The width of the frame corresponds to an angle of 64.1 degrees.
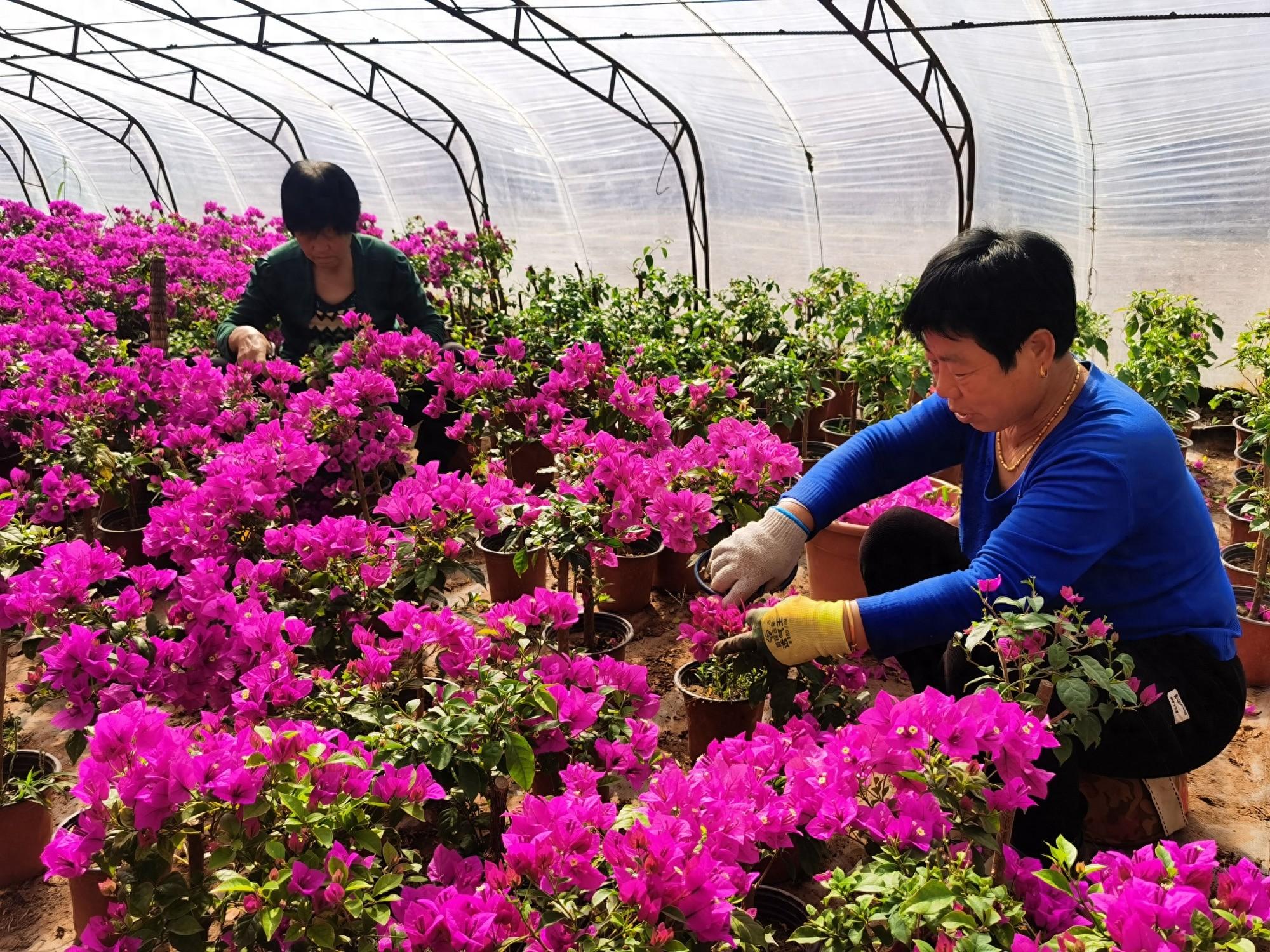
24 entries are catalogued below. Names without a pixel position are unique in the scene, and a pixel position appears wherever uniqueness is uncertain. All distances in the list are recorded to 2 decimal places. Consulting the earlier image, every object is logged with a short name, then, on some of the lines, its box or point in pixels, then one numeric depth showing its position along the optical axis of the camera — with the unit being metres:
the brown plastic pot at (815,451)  4.37
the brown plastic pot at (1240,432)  4.02
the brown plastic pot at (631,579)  3.13
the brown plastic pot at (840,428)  4.46
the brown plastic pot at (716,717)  2.30
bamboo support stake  4.25
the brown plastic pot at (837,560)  2.85
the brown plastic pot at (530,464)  4.24
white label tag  1.84
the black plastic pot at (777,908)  1.79
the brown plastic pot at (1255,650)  2.74
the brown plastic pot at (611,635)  2.72
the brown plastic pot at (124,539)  3.48
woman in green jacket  3.96
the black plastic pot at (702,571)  2.21
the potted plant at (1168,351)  3.86
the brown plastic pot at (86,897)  1.78
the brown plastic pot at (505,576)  3.16
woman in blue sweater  1.75
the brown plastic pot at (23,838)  2.06
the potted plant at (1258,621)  2.74
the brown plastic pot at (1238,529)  3.46
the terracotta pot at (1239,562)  3.10
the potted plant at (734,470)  2.41
